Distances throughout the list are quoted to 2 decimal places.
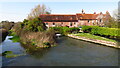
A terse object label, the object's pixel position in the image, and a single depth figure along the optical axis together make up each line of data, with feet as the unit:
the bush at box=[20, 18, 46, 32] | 66.70
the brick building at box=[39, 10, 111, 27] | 115.82
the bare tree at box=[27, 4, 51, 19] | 143.67
